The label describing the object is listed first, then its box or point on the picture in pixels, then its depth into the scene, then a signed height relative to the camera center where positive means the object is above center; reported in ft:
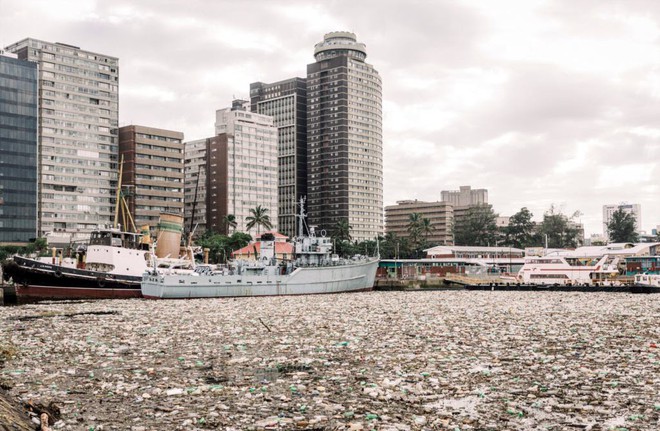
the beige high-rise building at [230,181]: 646.74 +69.11
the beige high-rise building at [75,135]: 518.37 +100.41
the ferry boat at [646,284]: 215.92 -16.40
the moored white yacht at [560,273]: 266.98 -14.77
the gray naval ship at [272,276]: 197.47 -11.86
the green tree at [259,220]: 542.61 +22.19
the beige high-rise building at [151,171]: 548.72 +69.71
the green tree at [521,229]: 617.62 +12.84
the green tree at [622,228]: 595.06 +12.52
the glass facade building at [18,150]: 481.46 +79.50
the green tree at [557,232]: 635.79 +9.72
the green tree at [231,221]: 574.15 +22.89
